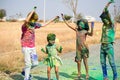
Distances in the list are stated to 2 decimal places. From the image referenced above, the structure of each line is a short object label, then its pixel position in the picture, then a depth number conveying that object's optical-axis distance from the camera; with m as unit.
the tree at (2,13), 84.25
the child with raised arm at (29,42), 7.94
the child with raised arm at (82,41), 8.22
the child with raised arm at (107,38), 7.91
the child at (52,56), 7.96
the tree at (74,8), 47.44
